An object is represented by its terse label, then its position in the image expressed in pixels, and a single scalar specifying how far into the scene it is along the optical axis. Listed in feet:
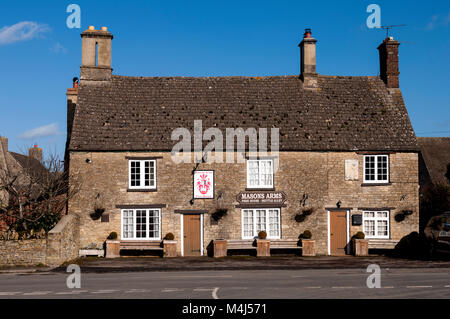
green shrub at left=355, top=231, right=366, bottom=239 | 88.17
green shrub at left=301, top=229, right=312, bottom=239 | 87.56
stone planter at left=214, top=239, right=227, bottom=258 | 86.02
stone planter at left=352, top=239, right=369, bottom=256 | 87.71
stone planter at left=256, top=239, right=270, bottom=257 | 86.89
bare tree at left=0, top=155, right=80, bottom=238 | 82.33
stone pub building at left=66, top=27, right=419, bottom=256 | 88.33
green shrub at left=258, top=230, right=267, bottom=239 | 87.20
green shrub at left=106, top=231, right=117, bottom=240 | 86.12
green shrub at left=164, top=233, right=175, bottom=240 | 86.38
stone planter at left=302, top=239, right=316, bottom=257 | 87.10
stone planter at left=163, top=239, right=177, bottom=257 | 85.56
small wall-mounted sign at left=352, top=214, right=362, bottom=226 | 89.45
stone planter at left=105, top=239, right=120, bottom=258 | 85.10
